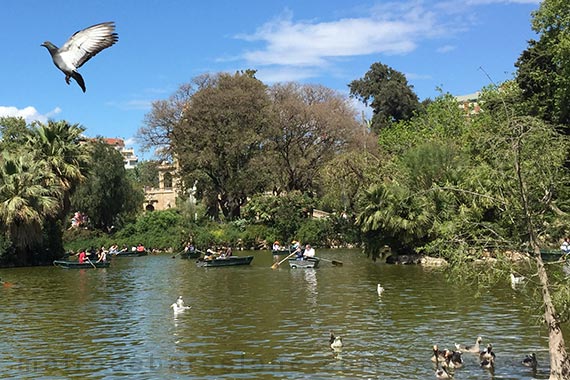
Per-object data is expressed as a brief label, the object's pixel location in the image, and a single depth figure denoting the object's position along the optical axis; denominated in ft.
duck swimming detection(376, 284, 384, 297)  79.96
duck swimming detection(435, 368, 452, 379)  41.60
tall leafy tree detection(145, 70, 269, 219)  203.51
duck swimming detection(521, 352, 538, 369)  43.37
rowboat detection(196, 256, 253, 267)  133.28
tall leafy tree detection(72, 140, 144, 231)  204.33
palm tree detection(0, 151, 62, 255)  130.31
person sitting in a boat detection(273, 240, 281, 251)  175.52
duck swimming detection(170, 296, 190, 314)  71.45
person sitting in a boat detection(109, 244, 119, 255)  186.91
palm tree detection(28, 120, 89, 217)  146.61
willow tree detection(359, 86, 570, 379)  36.55
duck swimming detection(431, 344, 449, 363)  44.86
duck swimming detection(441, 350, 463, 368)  44.27
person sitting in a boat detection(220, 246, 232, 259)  137.34
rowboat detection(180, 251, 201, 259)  167.84
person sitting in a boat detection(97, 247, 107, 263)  143.13
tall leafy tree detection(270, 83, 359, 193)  200.85
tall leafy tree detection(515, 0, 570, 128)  122.21
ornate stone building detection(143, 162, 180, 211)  295.30
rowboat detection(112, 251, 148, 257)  188.44
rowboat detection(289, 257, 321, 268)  124.88
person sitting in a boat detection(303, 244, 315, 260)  126.93
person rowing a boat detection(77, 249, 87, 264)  140.51
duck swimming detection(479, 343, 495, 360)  44.68
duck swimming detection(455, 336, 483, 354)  47.42
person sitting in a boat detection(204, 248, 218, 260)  141.49
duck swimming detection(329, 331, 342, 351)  50.72
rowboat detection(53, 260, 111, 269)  137.08
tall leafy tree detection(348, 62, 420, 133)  270.46
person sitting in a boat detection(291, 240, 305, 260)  128.16
